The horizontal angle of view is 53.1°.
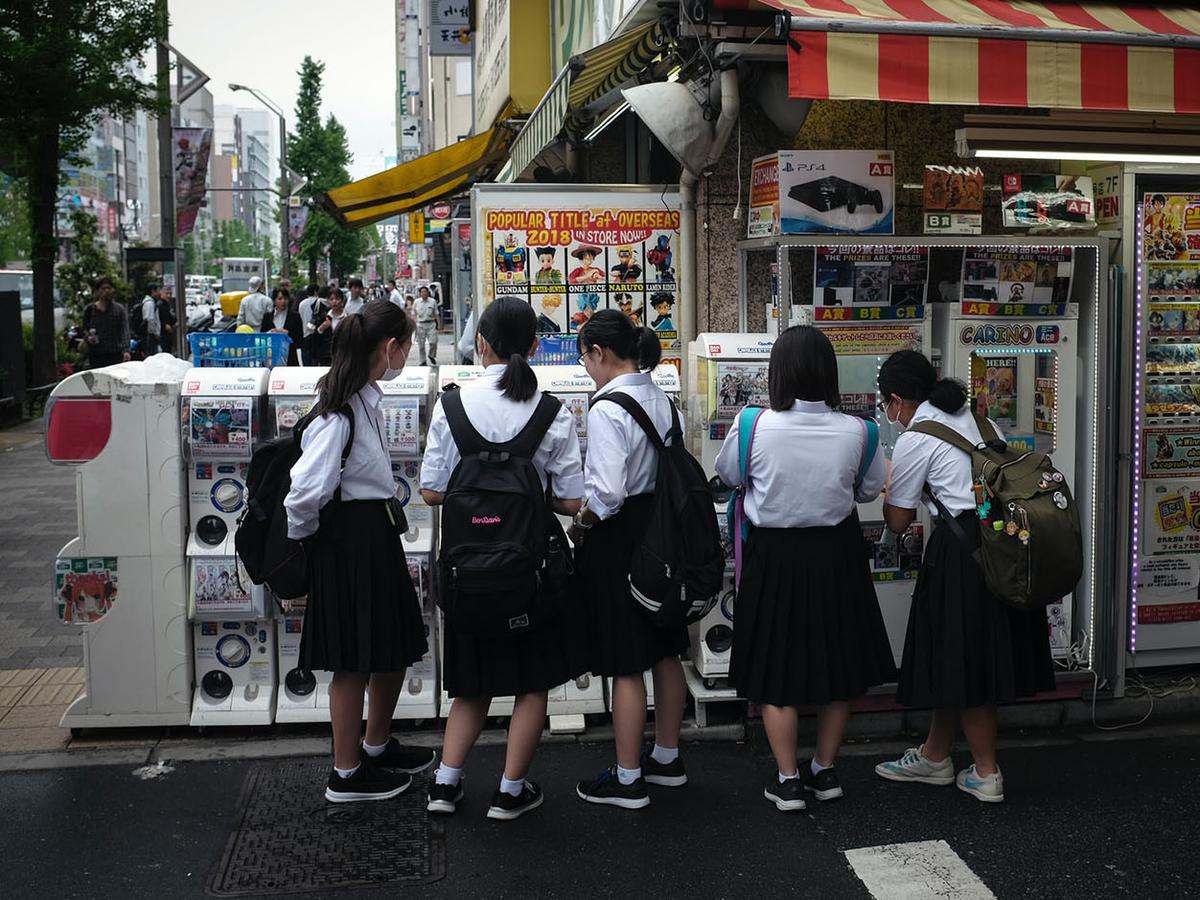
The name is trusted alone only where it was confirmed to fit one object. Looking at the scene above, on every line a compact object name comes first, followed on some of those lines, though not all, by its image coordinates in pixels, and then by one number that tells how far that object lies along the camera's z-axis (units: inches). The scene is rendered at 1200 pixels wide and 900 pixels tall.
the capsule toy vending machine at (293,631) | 201.9
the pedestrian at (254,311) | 753.0
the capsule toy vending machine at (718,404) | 209.0
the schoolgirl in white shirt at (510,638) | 167.0
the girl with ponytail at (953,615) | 179.9
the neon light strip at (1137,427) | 221.8
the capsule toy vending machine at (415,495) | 203.5
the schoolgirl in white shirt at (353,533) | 167.3
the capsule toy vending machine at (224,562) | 201.2
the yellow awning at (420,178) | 498.3
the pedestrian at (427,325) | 1044.5
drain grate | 158.4
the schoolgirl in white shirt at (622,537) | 171.8
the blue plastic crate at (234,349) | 393.1
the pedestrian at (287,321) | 696.4
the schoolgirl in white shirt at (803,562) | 171.9
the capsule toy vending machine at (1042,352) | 219.3
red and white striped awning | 176.1
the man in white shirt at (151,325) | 816.3
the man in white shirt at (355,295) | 844.0
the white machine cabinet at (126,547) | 204.4
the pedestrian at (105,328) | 652.7
